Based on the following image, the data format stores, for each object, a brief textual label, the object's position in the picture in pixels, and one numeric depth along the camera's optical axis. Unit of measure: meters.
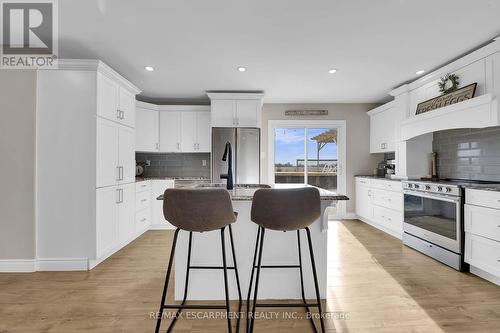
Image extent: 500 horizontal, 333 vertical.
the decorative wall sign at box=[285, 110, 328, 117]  5.07
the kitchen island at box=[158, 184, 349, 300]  1.99
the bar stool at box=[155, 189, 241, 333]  1.47
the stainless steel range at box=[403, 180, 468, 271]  2.60
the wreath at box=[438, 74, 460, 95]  2.94
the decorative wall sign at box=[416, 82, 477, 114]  2.74
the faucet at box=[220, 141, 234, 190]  2.21
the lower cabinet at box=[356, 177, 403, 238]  3.70
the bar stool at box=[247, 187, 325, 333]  1.50
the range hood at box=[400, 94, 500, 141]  2.47
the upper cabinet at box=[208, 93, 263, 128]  4.23
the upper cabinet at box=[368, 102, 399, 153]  4.24
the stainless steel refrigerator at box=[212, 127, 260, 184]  4.16
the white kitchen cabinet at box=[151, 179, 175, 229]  4.34
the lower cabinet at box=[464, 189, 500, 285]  2.24
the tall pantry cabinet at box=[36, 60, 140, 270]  2.60
